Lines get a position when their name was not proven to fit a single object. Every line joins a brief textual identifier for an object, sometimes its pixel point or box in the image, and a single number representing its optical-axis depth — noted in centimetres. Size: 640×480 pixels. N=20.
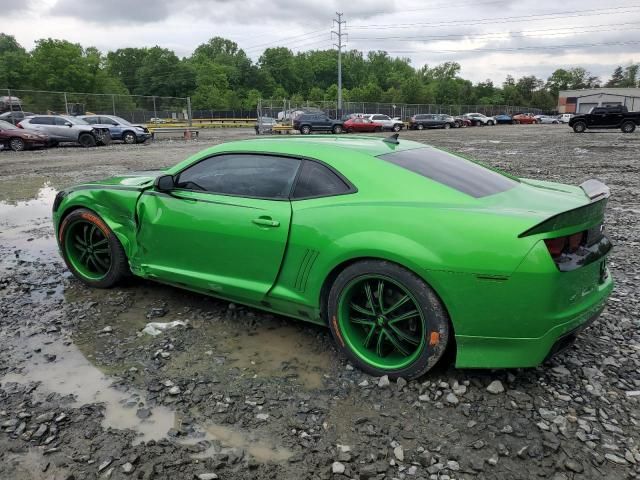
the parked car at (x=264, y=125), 3569
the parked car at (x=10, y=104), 3206
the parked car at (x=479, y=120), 5538
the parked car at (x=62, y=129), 2267
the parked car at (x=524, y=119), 6594
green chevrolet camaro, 272
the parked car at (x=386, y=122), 4006
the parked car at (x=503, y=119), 6272
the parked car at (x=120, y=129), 2569
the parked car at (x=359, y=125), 3900
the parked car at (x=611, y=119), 2952
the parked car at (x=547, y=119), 6788
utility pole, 4784
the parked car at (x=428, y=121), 4497
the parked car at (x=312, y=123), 3578
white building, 8270
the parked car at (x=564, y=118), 6644
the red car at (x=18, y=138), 2139
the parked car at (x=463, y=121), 4978
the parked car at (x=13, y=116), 2913
